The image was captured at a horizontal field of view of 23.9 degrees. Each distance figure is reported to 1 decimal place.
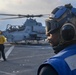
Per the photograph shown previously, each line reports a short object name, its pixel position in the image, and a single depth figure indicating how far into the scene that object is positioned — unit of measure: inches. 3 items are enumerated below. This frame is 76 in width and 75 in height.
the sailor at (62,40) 52.2
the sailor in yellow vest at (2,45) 447.8
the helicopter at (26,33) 1069.9
